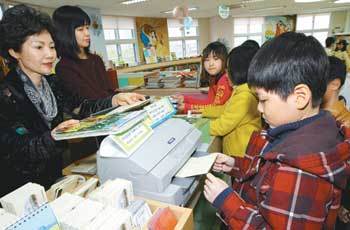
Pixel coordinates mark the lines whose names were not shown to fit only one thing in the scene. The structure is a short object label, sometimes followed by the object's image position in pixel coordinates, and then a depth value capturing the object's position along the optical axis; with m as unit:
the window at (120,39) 6.79
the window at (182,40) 8.94
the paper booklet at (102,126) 0.80
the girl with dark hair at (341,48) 4.59
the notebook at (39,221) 0.52
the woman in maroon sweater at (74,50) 1.47
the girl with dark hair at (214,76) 1.78
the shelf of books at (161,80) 2.88
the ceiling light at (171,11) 6.90
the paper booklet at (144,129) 0.80
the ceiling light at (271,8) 7.76
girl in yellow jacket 1.39
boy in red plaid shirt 0.60
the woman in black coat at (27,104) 0.97
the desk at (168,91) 2.71
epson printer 0.77
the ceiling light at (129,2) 5.13
